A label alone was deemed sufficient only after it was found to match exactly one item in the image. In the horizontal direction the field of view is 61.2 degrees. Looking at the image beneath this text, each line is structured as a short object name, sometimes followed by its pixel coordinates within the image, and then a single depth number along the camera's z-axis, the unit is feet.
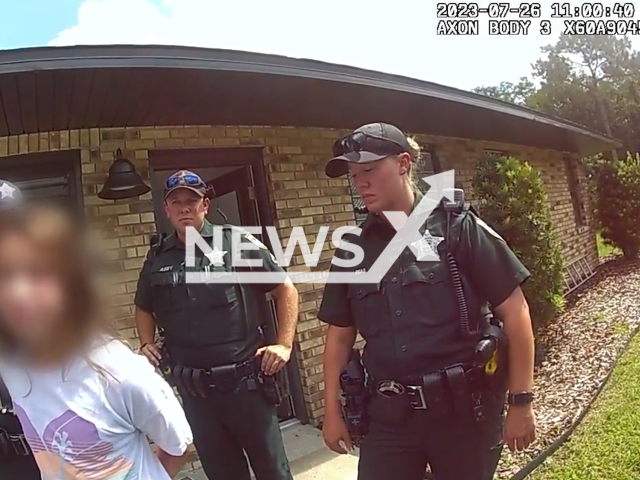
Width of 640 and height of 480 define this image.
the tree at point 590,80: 89.56
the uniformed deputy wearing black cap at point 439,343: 6.10
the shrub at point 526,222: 19.20
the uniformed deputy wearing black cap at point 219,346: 8.06
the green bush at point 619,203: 37.81
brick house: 9.60
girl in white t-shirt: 3.60
